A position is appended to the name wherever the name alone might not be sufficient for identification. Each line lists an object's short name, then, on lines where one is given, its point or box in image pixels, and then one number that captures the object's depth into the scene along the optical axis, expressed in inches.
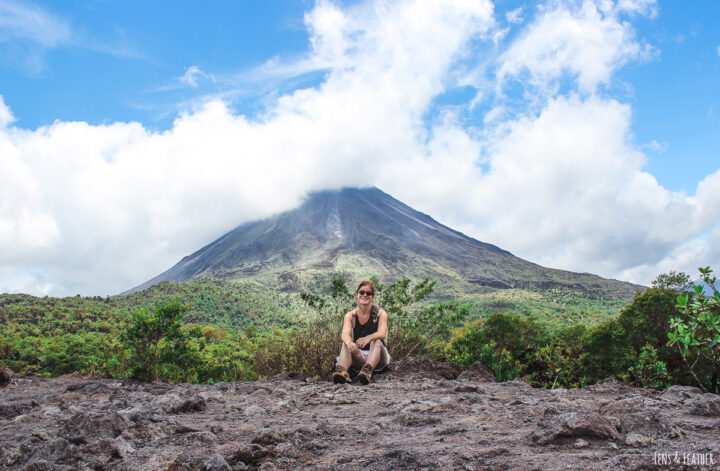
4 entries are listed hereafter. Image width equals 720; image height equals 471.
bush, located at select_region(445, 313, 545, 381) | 223.9
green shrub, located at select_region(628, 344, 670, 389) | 161.8
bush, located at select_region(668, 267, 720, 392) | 110.7
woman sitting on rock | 189.3
